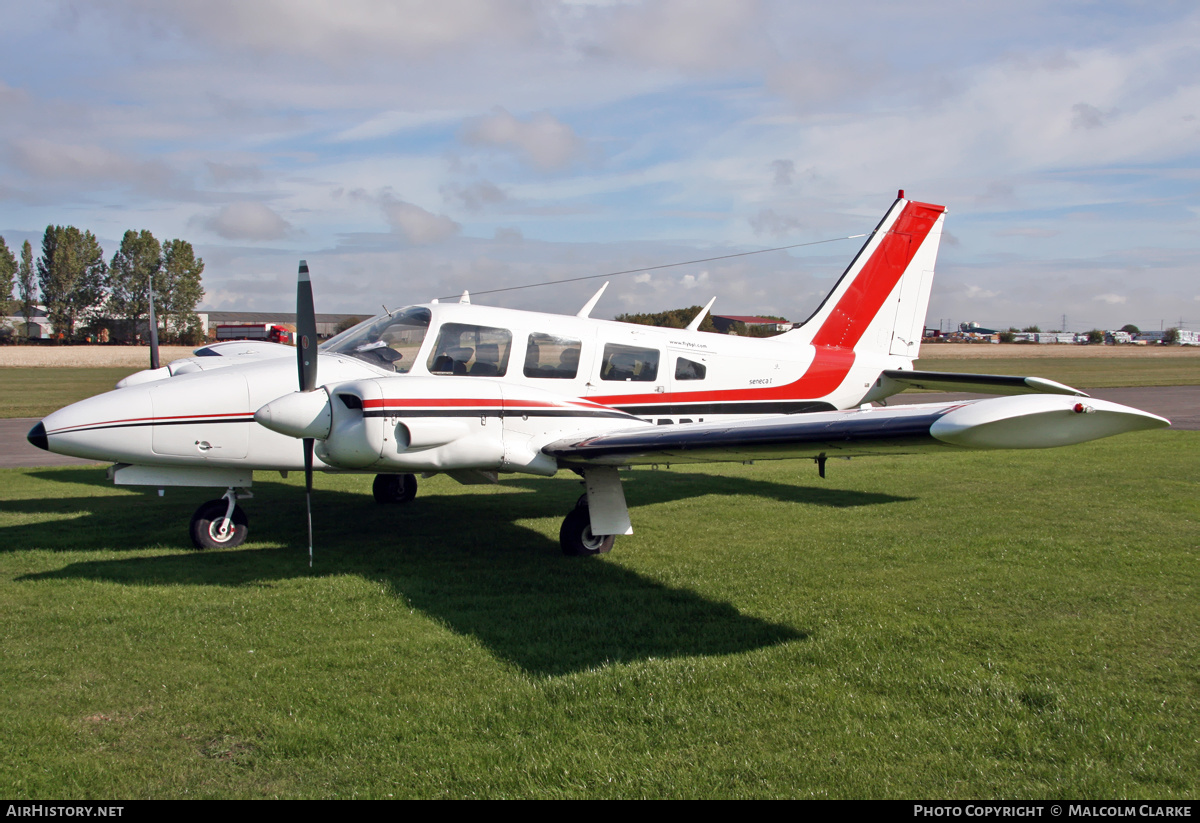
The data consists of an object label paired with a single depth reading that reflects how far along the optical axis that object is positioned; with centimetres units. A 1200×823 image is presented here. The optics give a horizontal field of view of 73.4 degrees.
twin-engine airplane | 589
